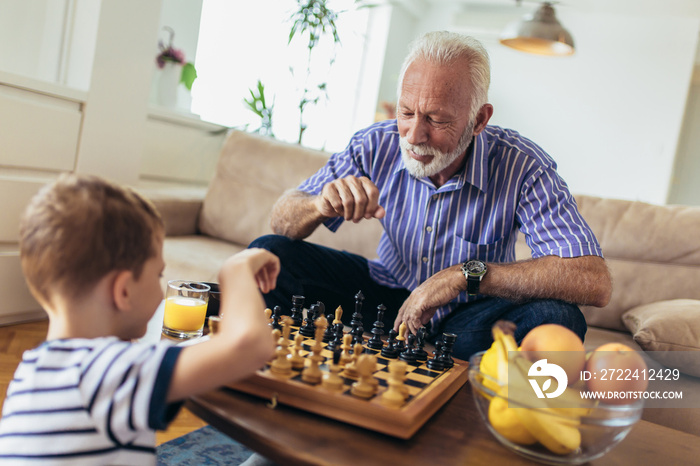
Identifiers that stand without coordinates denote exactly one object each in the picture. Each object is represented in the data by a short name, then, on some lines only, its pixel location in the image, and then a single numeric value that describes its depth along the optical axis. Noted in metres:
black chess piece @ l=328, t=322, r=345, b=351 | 1.11
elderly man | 1.53
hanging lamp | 3.57
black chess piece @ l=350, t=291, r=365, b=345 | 1.21
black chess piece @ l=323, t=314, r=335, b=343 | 1.19
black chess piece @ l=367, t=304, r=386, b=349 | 1.22
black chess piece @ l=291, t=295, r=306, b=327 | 1.30
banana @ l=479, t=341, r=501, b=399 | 0.79
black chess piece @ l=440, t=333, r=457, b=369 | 1.16
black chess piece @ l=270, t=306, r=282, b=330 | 1.16
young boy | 0.69
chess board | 0.80
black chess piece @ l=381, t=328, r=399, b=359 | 1.17
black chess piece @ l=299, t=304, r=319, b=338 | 1.21
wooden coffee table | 0.74
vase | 3.48
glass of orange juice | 1.23
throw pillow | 1.67
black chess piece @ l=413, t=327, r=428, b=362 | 1.18
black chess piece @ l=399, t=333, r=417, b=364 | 1.14
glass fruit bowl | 0.75
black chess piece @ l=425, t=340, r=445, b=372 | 1.13
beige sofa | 1.73
